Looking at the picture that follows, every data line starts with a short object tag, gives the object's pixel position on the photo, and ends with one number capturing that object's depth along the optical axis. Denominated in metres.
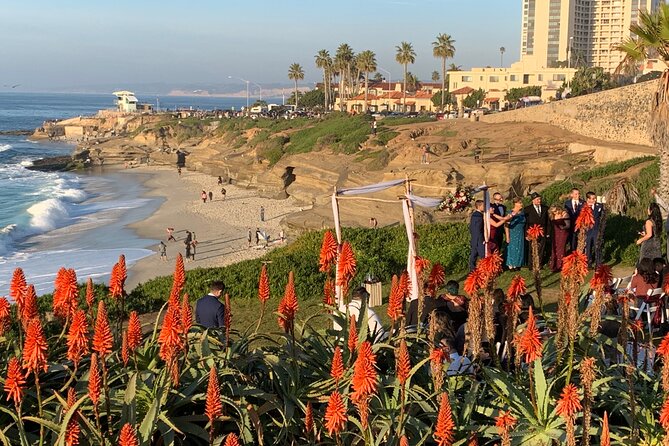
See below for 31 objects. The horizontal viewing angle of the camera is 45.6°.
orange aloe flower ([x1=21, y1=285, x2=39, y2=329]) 4.73
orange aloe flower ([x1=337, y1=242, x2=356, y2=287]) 5.52
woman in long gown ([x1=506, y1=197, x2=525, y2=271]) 13.62
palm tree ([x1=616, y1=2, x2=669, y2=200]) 15.82
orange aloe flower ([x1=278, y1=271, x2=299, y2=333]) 4.83
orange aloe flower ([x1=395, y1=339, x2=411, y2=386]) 4.08
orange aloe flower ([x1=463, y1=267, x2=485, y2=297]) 5.14
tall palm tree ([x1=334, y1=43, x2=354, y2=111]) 101.56
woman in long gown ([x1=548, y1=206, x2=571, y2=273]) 13.40
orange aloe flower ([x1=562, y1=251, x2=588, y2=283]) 4.99
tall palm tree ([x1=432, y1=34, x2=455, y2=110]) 89.44
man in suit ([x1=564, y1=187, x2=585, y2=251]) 13.23
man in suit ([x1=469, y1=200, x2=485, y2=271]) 13.02
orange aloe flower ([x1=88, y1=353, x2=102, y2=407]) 3.73
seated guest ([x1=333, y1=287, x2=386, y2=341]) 6.30
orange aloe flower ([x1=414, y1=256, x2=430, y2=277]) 6.29
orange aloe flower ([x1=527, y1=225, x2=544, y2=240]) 6.05
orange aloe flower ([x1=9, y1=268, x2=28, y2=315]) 4.93
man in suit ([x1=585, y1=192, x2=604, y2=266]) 12.52
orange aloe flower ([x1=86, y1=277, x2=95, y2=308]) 5.18
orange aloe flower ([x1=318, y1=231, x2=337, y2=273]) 6.00
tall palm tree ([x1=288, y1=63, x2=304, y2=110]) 119.94
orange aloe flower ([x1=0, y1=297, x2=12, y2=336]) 4.87
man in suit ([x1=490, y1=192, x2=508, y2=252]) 13.41
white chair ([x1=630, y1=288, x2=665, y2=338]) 8.49
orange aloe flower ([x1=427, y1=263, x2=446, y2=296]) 6.33
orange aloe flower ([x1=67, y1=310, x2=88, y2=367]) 4.19
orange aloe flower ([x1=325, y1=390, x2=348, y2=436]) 3.85
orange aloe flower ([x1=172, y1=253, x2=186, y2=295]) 5.04
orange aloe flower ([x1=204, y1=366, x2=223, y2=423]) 3.77
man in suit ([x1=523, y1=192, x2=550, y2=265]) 13.38
